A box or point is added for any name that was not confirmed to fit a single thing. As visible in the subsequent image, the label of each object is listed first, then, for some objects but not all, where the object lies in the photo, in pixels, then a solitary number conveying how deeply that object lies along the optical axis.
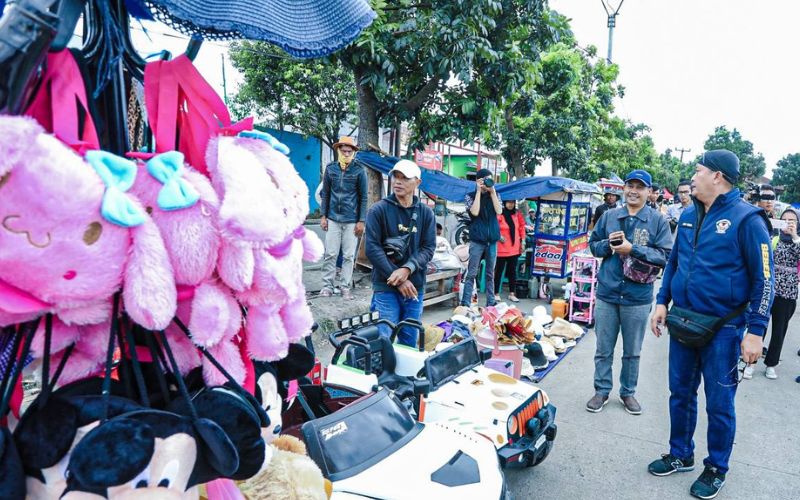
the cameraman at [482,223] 7.27
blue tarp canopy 7.80
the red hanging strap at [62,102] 1.12
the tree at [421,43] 6.41
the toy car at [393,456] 2.08
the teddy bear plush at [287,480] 1.57
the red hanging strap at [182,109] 1.34
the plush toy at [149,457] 1.01
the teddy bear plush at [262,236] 1.21
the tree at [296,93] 11.95
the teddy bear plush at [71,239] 0.96
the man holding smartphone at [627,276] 4.18
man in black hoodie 4.03
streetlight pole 12.74
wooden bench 7.31
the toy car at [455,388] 3.00
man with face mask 6.30
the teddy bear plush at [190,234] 1.16
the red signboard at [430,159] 20.81
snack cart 8.38
